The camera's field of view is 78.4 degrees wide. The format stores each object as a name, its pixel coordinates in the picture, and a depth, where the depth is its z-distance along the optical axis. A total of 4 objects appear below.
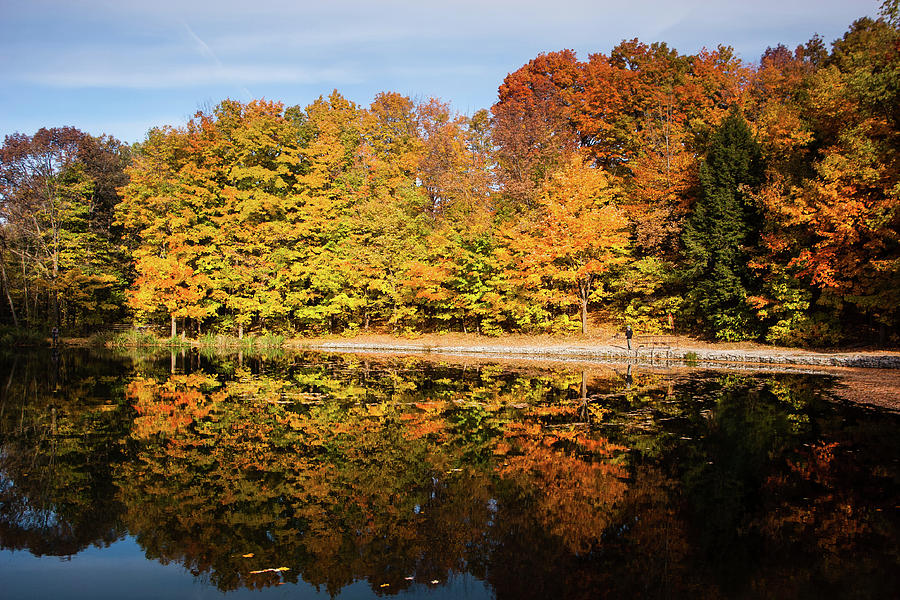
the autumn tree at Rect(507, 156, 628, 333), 28.50
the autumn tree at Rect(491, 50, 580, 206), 34.34
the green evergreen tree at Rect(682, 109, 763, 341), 26.17
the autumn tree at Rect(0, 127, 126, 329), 34.44
